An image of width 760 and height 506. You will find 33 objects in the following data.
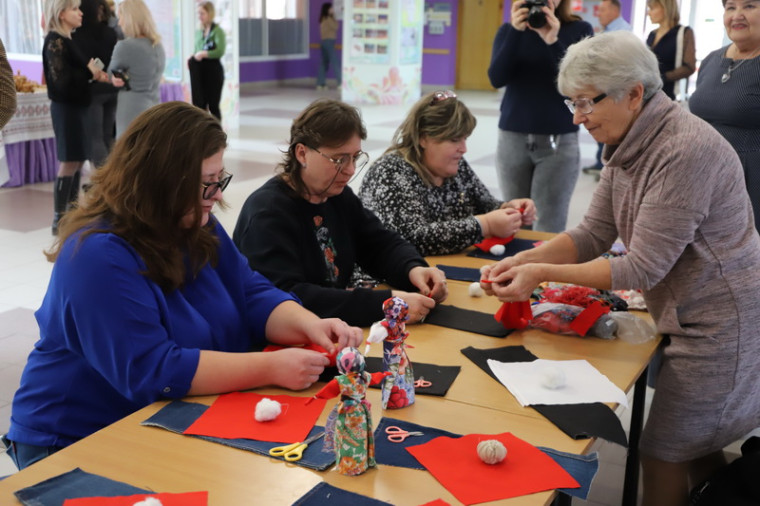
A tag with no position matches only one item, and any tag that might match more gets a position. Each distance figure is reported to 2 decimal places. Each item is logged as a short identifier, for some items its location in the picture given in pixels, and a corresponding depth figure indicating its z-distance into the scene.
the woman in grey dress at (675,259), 1.95
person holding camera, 3.67
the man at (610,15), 7.60
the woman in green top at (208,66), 8.71
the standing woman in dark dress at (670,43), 6.40
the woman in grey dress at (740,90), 3.19
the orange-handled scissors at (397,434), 1.51
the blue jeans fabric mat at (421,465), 1.40
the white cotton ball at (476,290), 2.44
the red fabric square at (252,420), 1.50
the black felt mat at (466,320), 2.14
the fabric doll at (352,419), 1.33
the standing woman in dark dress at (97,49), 5.76
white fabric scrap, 1.72
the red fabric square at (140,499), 1.26
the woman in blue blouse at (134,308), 1.51
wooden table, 1.32
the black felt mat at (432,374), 1.74
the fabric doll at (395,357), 1.58
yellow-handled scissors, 1.43
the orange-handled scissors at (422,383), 1.75
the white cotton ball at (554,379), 1.76
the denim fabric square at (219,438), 1.42
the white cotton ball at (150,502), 1.20
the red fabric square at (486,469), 1.34
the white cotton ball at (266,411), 1.54
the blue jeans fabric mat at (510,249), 2.91
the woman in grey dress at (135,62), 5.87
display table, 6.72
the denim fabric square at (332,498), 1.29
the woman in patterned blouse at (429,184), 2.87
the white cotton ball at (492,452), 1.41
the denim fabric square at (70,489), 1.27
